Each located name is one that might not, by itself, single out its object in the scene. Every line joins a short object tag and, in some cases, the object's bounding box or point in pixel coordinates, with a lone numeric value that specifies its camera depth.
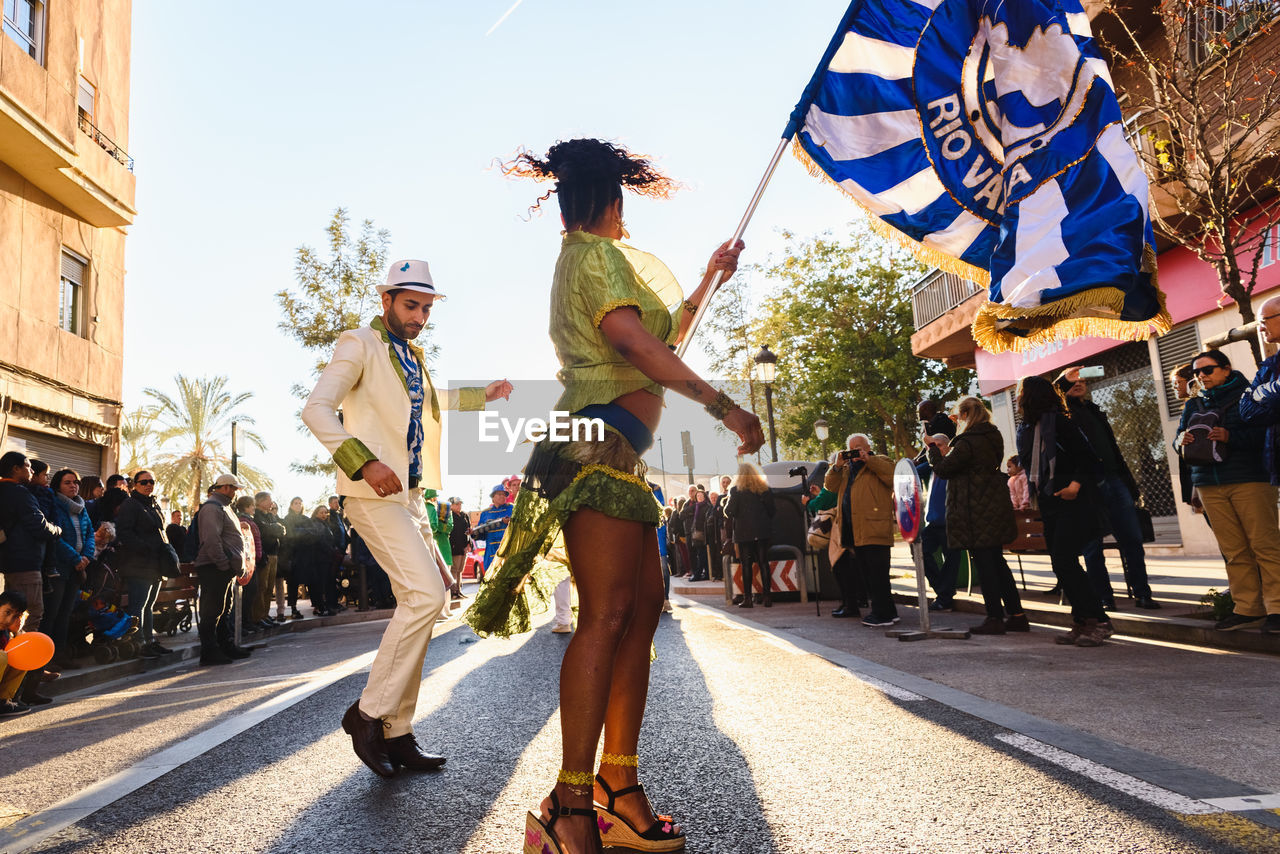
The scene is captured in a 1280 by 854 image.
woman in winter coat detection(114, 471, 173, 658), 9.99
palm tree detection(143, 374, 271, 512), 47.06
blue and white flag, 5.64
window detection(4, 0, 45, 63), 16.14
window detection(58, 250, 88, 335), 18.70
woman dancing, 2.56
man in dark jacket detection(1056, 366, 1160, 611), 8.52
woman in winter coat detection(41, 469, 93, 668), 8.70
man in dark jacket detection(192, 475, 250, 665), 9.88
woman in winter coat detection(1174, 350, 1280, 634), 6.61
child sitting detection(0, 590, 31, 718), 6.69
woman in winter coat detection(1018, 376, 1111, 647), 7.02
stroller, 9.74
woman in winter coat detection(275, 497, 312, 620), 16.31
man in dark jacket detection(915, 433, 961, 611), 10.34
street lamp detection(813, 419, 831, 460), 25.52
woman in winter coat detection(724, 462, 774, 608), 12.59
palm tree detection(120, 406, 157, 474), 45.66
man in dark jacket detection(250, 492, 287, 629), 13.62
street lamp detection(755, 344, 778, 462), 21.42
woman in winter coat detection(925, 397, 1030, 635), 8.05
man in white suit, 3.74
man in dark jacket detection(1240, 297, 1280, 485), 6.36
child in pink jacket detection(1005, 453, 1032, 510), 12.16
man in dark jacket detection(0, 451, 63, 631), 7.88
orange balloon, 6.38
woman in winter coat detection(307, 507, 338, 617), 16.45
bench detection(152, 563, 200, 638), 11.98
